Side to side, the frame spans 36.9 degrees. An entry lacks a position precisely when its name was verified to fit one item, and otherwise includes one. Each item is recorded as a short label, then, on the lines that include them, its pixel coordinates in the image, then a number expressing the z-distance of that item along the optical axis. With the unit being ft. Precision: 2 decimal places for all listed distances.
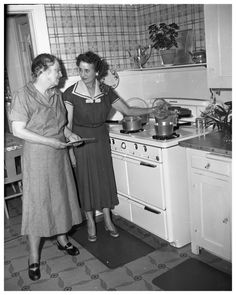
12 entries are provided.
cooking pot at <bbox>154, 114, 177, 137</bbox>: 7.95
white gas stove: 7.80
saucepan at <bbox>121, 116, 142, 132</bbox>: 8.99
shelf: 8.57
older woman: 7.04
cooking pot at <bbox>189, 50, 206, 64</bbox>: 8.52
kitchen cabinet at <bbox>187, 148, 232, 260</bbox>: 6.69
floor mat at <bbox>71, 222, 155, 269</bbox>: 8.11
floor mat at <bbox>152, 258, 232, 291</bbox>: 6.82
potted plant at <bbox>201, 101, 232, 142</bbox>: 7.06
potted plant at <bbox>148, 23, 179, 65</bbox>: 9.35
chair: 10.33
